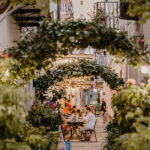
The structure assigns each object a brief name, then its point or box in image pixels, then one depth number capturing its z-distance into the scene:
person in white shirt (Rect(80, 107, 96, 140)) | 13.38
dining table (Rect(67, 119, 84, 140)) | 14.71
